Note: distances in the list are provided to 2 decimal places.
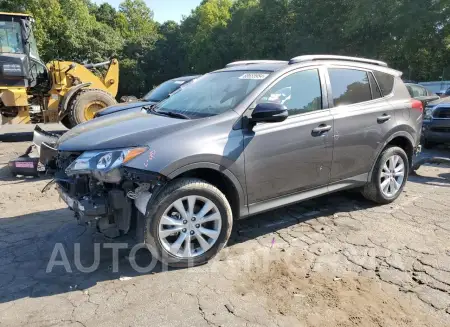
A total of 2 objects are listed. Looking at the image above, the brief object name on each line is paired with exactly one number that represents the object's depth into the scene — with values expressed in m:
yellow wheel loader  10.09
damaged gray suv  3.30
